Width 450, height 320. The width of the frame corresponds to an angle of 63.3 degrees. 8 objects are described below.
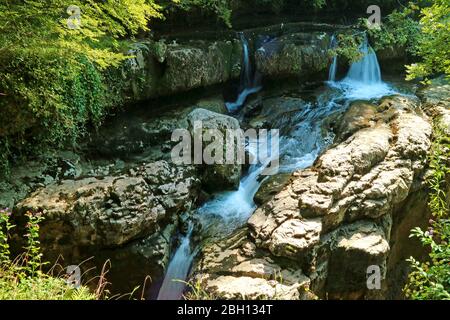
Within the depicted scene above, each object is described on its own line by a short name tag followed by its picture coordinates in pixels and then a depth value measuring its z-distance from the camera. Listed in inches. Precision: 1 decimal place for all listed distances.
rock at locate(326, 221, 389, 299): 208.4
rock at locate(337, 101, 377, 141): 300.7
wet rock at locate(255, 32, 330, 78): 405.4
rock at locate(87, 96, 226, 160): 299.1
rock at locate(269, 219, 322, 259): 197.0
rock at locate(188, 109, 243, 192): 286.0
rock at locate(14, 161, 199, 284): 217.3
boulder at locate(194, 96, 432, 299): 200.1
